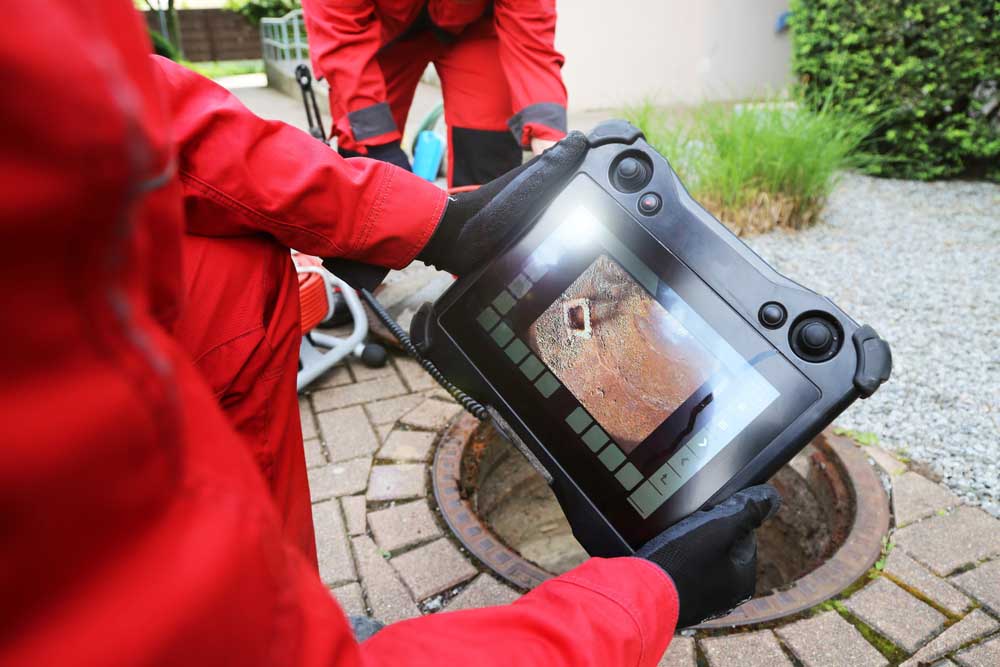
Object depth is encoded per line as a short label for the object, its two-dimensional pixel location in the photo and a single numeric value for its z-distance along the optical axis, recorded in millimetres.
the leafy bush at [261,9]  14461
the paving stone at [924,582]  1576
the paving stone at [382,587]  1622
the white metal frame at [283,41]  10086
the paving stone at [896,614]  1498
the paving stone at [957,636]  1446
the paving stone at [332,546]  1724
